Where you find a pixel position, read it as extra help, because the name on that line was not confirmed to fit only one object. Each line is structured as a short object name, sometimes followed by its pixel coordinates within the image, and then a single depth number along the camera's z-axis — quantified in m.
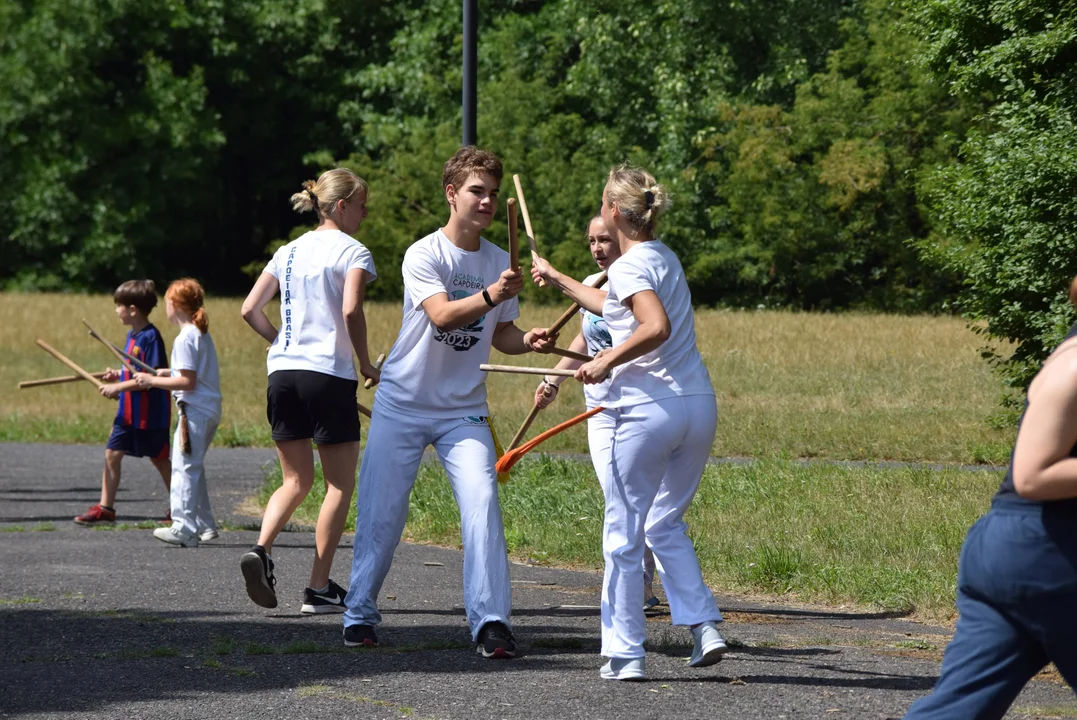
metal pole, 21.81
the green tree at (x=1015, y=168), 25.09
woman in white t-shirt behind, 13.94
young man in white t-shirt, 12.03
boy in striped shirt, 20.66
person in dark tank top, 6.56
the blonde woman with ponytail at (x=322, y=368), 13.61
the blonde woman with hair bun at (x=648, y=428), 10.96
